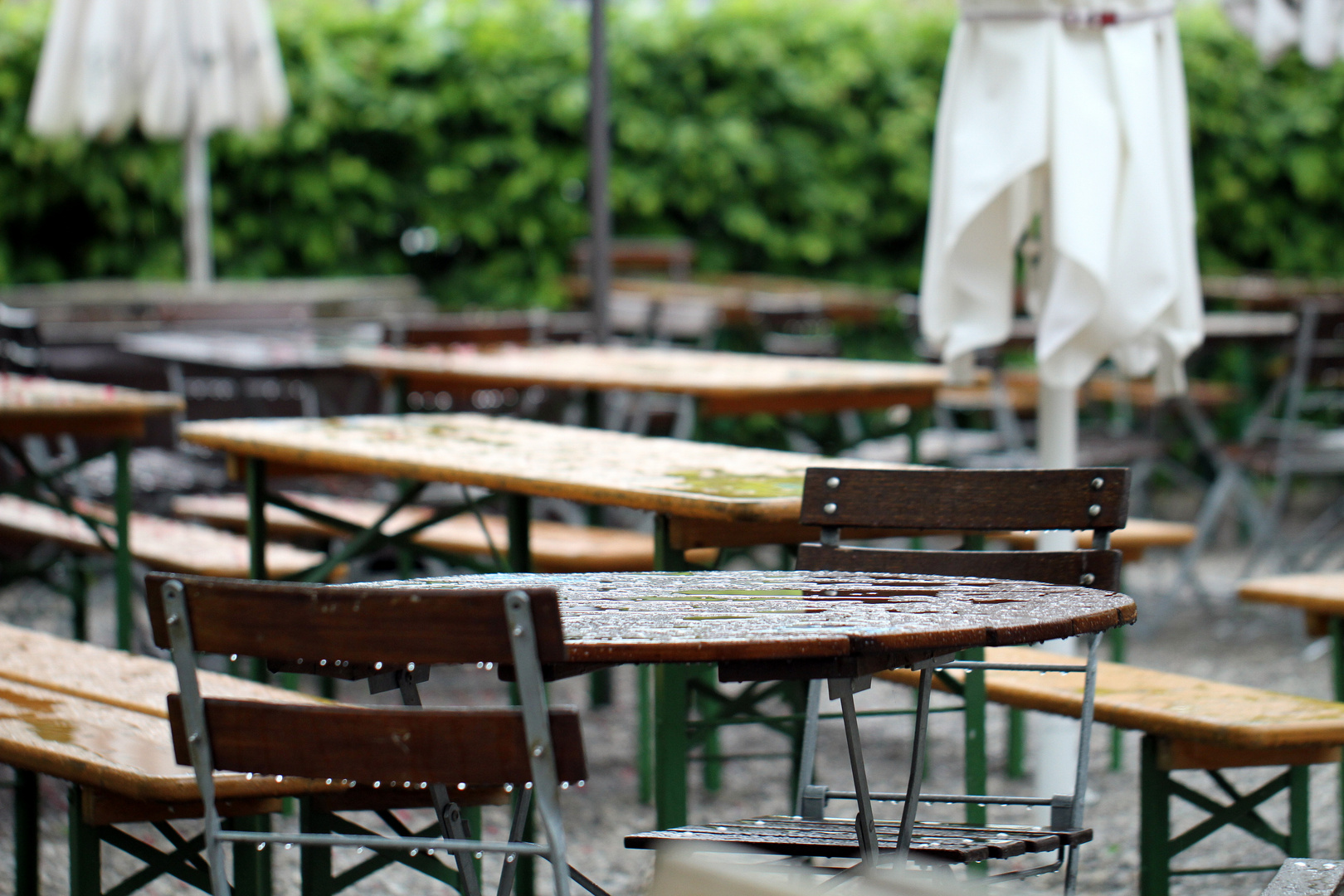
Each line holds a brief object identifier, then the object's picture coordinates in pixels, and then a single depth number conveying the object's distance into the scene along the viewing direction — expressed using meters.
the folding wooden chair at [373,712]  3.37
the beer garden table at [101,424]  8.04
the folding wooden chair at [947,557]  4.52
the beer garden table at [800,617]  3.59
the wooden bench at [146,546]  8.56
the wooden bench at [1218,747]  5.62
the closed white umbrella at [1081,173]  7.41
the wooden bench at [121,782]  4.50
